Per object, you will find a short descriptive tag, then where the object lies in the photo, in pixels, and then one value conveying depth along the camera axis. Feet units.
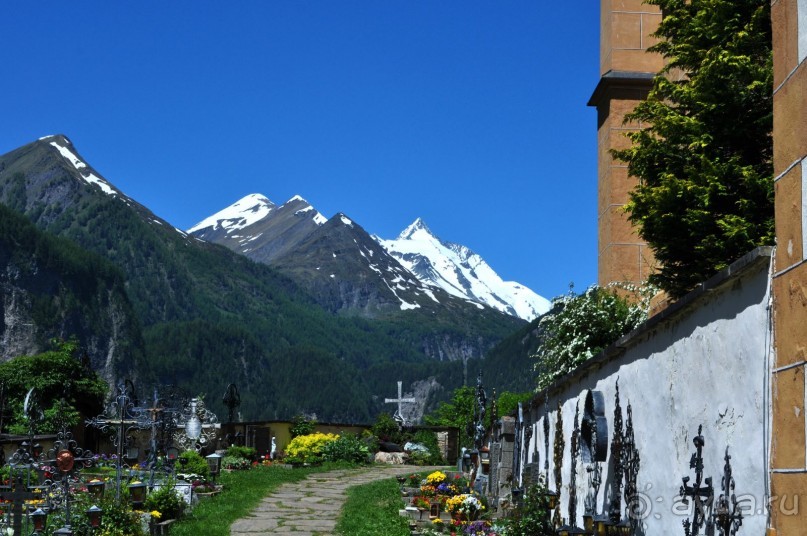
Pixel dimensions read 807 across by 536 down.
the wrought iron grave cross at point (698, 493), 22.38
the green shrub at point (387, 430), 125.23
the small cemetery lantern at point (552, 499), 41.34
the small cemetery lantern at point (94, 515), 38.46
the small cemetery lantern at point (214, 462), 75.36
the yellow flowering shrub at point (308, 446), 107.65
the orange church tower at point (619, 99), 71.00
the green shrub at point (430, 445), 114.21
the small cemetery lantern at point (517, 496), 46.36
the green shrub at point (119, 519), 42.34
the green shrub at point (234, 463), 90.83
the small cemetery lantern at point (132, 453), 64.03
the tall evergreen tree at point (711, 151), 41.42
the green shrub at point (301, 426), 122.31
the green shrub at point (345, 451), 108.99
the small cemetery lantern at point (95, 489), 47.24
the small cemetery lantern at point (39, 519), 34.30
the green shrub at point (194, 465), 70.33
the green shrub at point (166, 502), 49.96
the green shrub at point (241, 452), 99.76
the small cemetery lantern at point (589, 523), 32.01
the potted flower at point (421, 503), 53.62
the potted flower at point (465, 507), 51.57
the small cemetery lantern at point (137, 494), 48.16
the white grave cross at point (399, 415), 137.01
